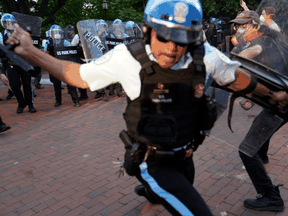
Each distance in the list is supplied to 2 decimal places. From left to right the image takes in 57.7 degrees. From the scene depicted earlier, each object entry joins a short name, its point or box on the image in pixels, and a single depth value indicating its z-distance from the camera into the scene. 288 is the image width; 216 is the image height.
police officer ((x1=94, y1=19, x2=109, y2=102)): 8.52
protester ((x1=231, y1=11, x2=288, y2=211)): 1.97
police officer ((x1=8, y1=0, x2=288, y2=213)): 1.65
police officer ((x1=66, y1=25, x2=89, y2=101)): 8.22
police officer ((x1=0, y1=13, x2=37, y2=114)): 6.98
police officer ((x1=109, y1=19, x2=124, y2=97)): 10.51
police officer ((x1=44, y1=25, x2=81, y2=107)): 8.12
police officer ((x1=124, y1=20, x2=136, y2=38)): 10.63
